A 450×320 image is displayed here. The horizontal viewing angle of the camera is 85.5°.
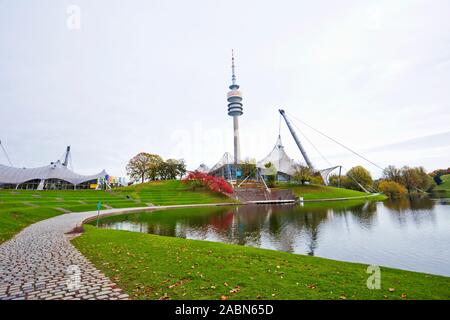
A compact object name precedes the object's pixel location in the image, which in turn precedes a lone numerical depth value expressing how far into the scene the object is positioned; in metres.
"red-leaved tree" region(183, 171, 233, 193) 75.12
